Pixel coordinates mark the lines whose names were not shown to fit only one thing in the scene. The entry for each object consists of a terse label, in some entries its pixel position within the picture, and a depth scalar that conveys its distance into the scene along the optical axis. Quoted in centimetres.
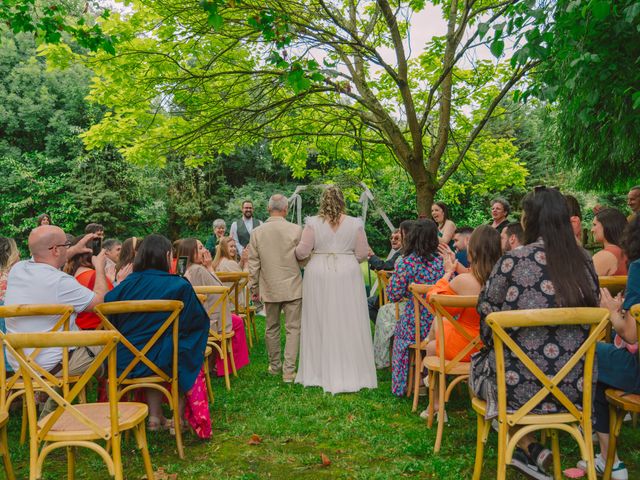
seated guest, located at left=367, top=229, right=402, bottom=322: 721
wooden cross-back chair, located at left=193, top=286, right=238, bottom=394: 556
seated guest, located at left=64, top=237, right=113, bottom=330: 478
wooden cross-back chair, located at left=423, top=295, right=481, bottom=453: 385
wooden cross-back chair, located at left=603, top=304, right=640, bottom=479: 301
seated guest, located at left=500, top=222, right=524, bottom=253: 466
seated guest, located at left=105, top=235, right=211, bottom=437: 399
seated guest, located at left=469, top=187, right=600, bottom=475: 292
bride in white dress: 582
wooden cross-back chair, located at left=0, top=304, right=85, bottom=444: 348
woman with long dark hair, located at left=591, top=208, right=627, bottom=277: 452
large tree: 767
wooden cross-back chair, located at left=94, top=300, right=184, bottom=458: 363
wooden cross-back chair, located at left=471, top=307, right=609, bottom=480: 272
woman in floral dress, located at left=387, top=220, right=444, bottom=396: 531
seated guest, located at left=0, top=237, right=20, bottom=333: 554
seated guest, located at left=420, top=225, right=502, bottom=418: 391
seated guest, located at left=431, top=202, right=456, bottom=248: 814
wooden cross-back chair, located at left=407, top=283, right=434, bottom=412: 470
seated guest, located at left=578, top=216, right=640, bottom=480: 304
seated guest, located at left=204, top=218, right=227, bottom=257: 988
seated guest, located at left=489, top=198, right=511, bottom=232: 760
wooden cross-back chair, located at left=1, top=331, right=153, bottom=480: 270
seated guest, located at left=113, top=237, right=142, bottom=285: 512
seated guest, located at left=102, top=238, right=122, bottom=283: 602
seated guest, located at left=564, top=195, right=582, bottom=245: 554
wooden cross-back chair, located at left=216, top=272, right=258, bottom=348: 689
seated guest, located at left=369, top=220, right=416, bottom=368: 577
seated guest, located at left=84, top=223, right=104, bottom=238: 621
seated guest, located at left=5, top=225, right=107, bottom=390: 388
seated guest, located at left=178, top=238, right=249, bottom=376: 613
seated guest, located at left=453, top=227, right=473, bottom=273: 620
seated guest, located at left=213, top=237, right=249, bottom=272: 798
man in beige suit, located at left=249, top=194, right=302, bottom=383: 620
